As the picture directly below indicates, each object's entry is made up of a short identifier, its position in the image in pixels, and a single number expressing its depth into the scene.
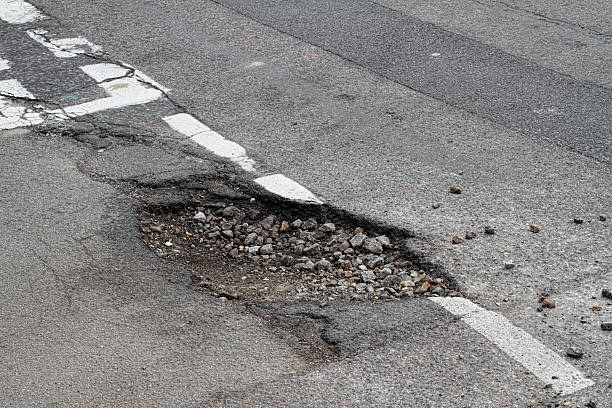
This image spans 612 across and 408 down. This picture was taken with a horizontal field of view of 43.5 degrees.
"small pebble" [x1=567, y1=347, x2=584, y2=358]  4.01
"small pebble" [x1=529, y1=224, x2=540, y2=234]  5.20
